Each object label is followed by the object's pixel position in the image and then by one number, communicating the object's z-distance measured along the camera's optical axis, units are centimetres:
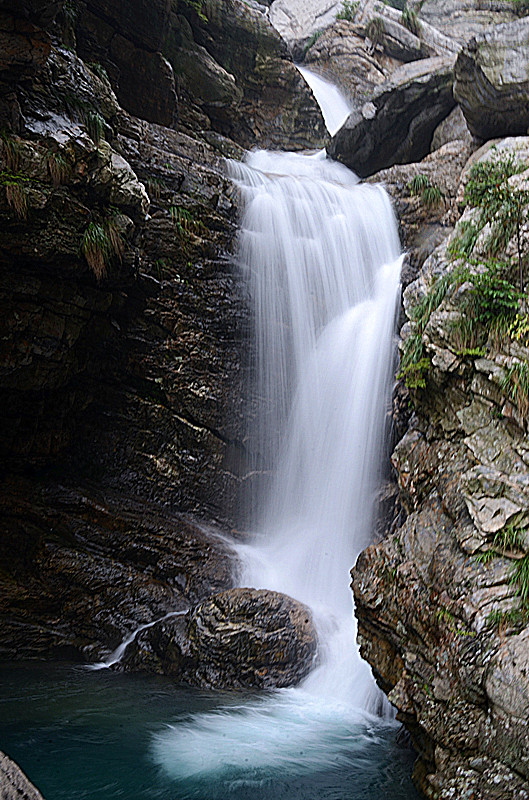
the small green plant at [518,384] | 411
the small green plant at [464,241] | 529
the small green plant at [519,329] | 441
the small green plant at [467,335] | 468
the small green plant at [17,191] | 591
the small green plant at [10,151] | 588
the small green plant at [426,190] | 1065
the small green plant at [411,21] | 1874
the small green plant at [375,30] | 1864
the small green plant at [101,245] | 666
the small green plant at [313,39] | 1969
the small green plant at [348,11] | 1934
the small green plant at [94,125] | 662
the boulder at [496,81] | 863
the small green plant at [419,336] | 514
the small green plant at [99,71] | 750
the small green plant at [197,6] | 1235
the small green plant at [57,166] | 617
